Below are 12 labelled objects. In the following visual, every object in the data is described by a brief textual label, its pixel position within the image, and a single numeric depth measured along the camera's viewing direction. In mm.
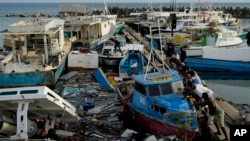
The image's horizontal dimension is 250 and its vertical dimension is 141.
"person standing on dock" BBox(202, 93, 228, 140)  10906
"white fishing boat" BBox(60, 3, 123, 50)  28509
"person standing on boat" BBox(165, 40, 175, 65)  21005
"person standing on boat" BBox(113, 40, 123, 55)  25506
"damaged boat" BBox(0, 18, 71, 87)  18469
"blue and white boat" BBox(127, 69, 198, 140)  10844
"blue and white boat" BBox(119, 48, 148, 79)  20469
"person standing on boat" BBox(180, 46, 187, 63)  22272
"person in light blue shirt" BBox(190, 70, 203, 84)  13445
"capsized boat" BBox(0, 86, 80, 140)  10516
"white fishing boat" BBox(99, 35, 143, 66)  24008
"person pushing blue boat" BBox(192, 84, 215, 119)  11934
